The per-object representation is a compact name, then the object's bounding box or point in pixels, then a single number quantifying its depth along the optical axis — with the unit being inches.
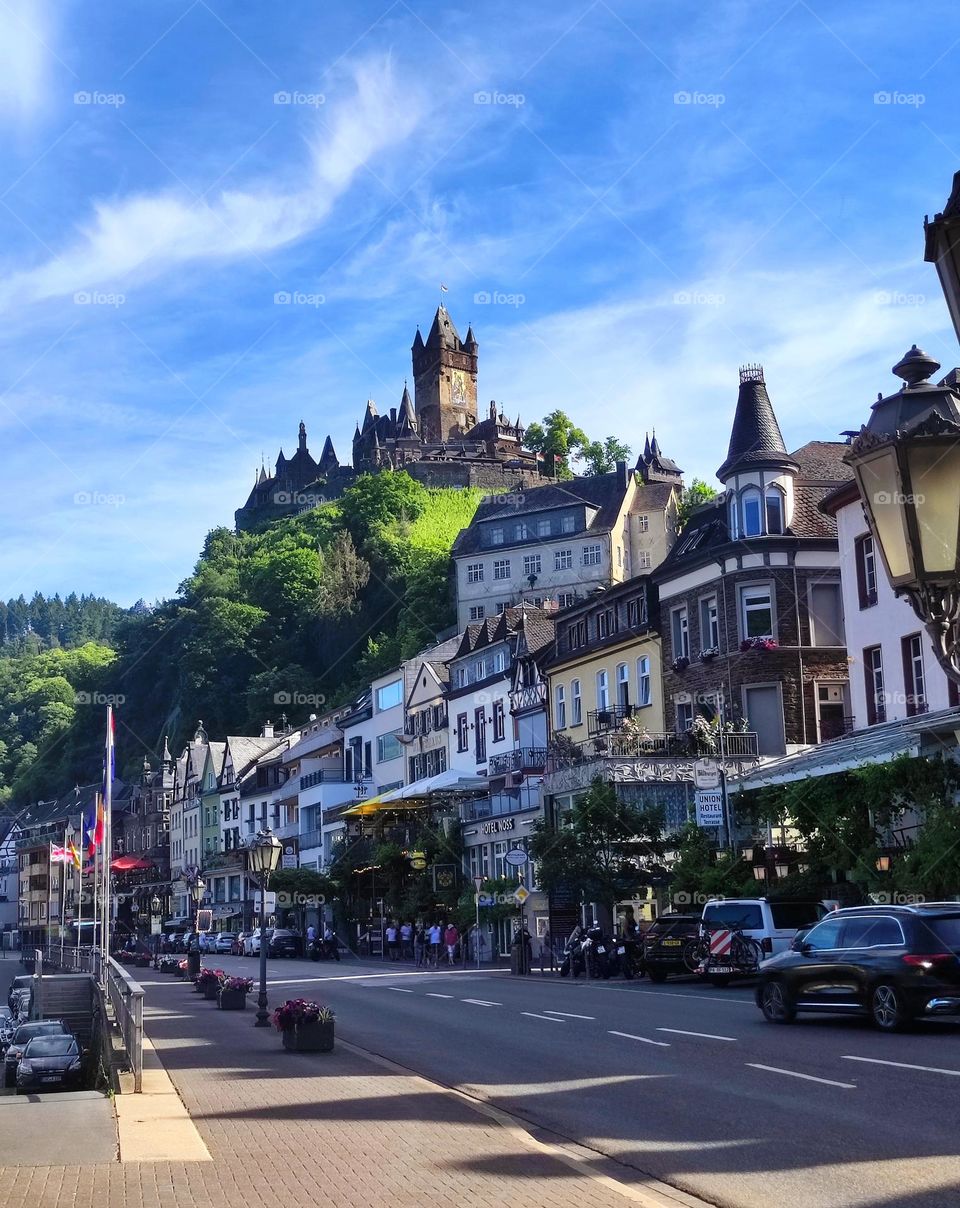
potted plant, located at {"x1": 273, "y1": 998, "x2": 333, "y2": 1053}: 716.7
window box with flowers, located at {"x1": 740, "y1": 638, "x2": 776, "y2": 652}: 1657.2
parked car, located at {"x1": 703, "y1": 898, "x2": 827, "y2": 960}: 1115.9
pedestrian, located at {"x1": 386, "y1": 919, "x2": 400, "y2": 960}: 2230.6
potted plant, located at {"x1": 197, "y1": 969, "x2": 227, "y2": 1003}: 1221.3
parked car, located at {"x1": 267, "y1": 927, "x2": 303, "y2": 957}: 2421.3
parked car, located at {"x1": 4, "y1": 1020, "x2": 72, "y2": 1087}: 1325.0
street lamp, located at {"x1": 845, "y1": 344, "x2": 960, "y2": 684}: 253.3
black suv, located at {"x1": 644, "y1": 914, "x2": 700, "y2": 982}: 1227.2
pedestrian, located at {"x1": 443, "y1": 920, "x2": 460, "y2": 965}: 1911.9
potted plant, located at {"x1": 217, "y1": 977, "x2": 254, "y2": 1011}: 1117.7
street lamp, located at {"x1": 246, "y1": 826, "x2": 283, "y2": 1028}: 1025.5
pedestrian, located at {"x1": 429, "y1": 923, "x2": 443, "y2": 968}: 1923.0
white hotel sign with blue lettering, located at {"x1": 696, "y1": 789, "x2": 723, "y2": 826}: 1374.3
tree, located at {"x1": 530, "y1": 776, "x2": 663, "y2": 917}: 1476.4
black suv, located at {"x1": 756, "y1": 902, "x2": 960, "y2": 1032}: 697.0
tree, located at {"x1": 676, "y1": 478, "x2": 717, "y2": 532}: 3946.9
